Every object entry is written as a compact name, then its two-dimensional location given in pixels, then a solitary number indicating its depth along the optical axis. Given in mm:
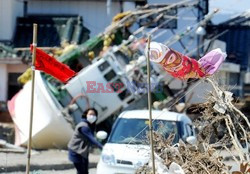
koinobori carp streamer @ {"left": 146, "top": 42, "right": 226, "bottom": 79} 14654
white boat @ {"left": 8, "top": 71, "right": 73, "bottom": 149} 34551
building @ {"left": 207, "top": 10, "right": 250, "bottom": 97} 52064
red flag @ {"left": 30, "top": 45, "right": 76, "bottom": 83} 16606
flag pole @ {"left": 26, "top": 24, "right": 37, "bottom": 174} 15366
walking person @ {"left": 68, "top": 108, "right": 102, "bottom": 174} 22909
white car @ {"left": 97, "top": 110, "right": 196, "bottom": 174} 22281
